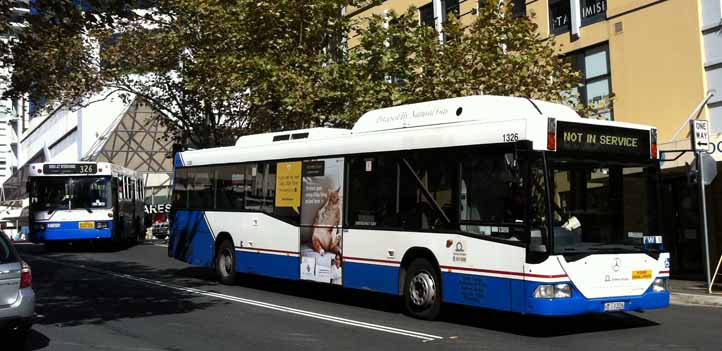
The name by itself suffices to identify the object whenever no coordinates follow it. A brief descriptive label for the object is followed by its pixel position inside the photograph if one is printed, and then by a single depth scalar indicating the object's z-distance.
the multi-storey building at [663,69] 17.20
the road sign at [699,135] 13.61
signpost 13.59
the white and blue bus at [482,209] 9.29
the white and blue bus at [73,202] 24.67
